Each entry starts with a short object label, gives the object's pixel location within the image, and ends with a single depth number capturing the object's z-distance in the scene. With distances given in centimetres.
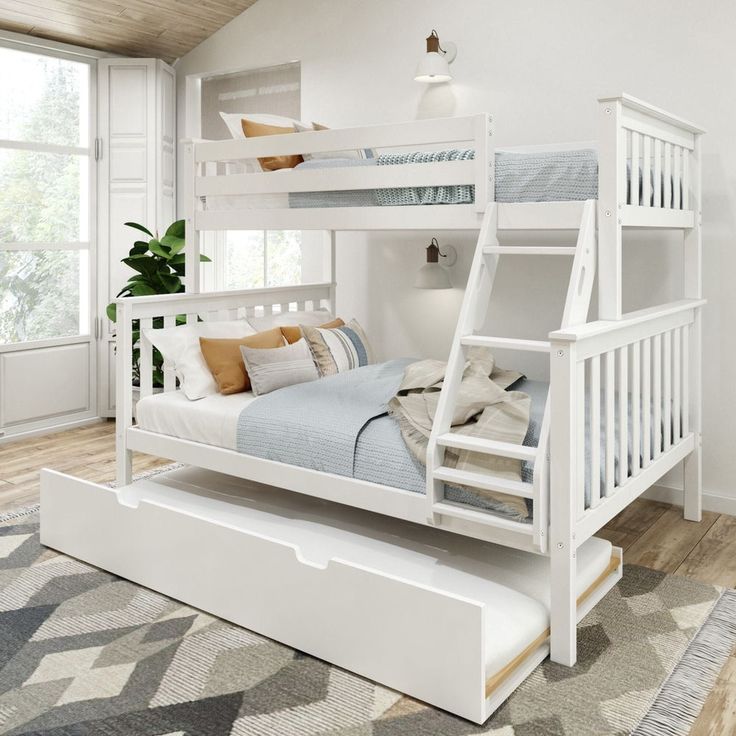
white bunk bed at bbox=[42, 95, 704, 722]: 198
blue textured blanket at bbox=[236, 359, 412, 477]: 255
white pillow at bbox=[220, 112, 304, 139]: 341
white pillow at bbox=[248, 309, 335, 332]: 353
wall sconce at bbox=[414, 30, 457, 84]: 366
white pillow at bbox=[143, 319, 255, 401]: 308
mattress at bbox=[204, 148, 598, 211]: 242
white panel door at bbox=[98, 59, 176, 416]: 462
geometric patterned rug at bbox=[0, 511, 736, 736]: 183
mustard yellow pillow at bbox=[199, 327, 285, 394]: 309
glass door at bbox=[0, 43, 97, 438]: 431
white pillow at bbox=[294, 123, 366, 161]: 304
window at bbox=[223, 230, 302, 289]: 460
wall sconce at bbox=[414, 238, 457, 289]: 375
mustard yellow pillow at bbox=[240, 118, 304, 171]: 321
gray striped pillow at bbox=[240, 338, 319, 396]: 305
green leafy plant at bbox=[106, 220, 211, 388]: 428
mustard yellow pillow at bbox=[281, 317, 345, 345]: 339
